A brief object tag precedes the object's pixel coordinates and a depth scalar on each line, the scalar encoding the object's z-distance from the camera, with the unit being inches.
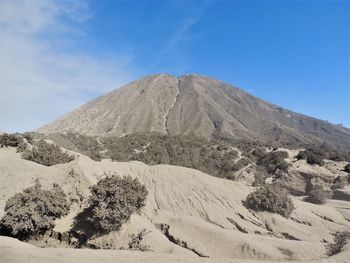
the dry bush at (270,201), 773.8
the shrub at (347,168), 1356.1
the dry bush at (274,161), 1450.5
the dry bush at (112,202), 582.6
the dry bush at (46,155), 914.1
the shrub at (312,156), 1425.9
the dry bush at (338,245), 530.6
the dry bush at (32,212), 568.4
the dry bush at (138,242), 561.6
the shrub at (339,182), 1232.9
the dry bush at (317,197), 1037.8
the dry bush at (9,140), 1013.8
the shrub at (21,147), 971.9
